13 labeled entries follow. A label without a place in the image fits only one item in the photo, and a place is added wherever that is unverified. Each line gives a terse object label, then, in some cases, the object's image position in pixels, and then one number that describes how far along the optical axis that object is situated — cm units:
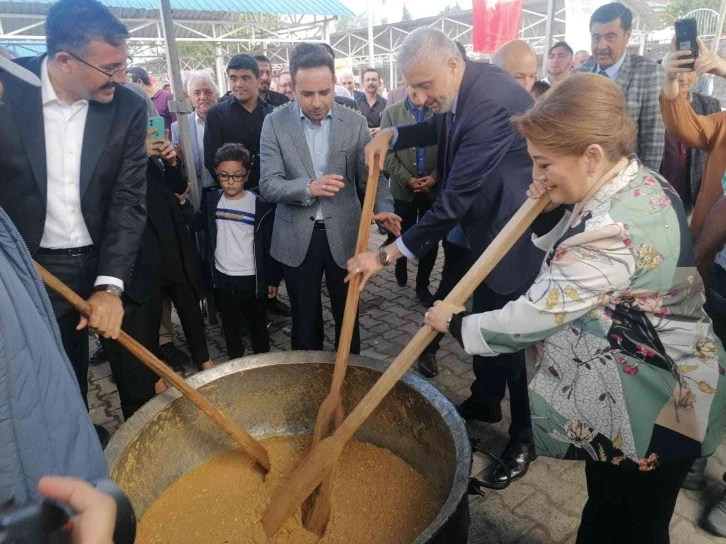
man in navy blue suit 246
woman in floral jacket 149
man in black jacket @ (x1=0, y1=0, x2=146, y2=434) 222
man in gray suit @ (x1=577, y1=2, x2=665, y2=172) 381
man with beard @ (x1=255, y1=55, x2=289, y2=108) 526
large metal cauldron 215
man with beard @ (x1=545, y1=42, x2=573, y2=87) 597
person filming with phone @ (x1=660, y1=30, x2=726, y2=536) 244
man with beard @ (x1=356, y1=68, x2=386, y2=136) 728
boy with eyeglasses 366
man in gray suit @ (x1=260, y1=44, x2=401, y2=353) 302
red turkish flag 700
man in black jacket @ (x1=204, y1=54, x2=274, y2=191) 423
